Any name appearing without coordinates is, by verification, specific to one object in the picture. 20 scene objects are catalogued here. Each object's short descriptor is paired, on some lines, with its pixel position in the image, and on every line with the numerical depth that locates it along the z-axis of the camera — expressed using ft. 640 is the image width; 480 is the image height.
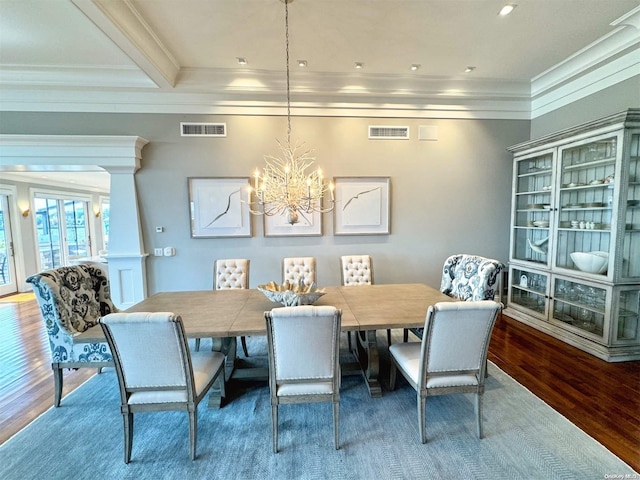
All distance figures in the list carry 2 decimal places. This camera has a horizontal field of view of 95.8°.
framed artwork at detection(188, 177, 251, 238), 13.11
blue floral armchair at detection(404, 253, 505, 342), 8.48
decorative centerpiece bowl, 7.48
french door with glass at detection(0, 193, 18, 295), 19.54
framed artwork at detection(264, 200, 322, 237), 13.46
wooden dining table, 6.64
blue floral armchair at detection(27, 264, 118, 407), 7.24
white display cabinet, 9.55
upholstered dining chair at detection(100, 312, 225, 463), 5.22
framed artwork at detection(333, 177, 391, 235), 13.65
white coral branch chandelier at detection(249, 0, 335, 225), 8.30
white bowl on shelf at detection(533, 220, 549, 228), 12.26
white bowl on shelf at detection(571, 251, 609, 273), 10.00
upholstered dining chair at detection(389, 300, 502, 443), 5.75
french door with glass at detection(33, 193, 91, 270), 22.79
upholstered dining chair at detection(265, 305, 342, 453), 5.46
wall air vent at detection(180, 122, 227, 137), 12.87
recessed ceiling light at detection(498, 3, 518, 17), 8.39
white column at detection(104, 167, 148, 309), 12.58
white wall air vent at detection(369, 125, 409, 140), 13.62
